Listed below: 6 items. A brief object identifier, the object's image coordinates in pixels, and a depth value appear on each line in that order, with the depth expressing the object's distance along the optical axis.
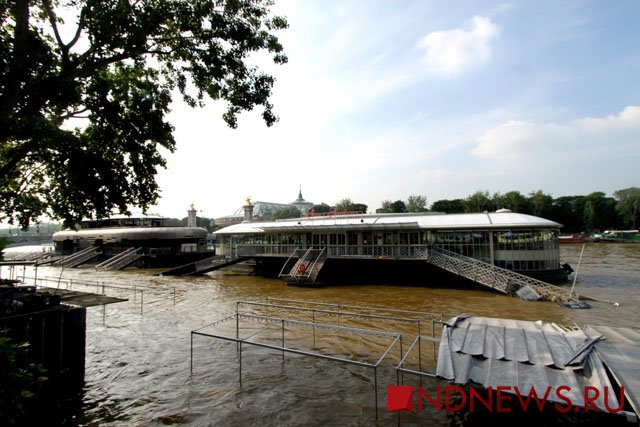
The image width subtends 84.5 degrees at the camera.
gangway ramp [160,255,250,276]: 38.78
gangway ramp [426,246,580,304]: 22.11
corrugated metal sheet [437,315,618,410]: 7.06
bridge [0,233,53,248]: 126.85
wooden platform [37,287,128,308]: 12.74
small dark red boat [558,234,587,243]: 80.75
